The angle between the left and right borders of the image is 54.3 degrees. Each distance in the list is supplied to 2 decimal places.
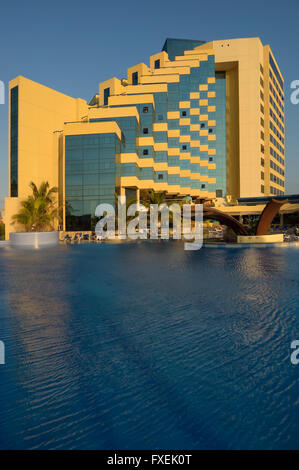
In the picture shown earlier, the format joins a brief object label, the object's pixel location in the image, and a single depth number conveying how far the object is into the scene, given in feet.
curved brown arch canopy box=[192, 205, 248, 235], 73.61
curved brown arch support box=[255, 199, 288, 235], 67.21
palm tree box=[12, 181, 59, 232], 91.30
